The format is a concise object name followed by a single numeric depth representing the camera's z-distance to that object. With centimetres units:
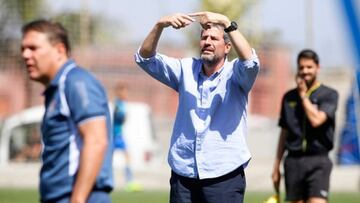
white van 4409
